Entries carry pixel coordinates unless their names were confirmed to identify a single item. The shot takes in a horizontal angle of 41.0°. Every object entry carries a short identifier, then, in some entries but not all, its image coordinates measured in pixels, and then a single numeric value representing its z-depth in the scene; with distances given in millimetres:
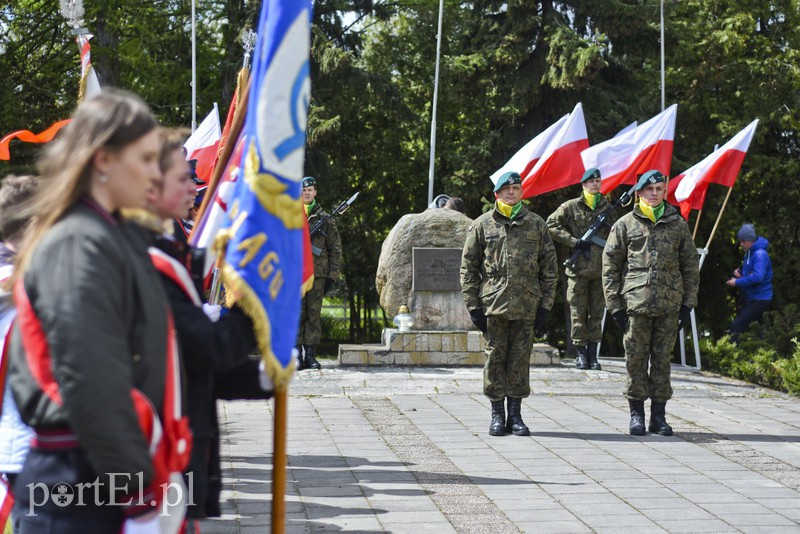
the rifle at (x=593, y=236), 13070
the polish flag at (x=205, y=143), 11922
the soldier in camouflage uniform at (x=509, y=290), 8531
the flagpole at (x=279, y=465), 3338
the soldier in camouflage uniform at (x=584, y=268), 13078
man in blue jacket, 15734
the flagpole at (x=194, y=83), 14209
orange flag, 8789
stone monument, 14070
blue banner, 3244
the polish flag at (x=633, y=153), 12898
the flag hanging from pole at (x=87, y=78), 7711
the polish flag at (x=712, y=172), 12682
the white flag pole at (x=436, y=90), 15862
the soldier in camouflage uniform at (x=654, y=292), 8461
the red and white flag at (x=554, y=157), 13070
